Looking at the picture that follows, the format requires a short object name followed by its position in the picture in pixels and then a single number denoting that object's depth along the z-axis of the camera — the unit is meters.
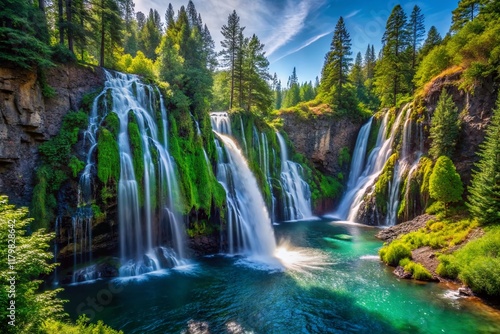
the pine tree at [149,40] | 42.75
